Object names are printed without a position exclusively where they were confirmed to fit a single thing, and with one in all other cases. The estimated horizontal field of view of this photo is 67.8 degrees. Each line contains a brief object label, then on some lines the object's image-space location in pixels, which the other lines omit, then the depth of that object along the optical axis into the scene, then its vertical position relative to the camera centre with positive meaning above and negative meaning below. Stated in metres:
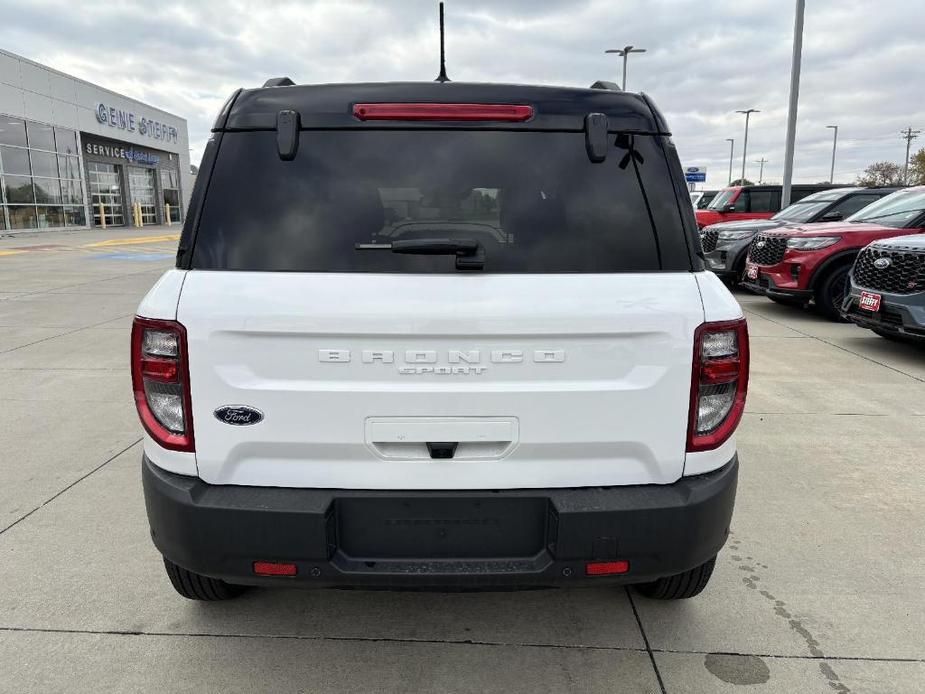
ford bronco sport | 1.98 -0.40
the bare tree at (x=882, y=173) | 75.69 +3.99
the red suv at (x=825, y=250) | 8.91 -0.54
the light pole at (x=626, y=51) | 36.84 +8.36
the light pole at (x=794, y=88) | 18.33 +3.23
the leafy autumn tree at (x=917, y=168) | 63.84 +3.94
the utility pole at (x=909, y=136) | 79.69 +8.37
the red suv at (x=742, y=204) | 16.95 +0.13
